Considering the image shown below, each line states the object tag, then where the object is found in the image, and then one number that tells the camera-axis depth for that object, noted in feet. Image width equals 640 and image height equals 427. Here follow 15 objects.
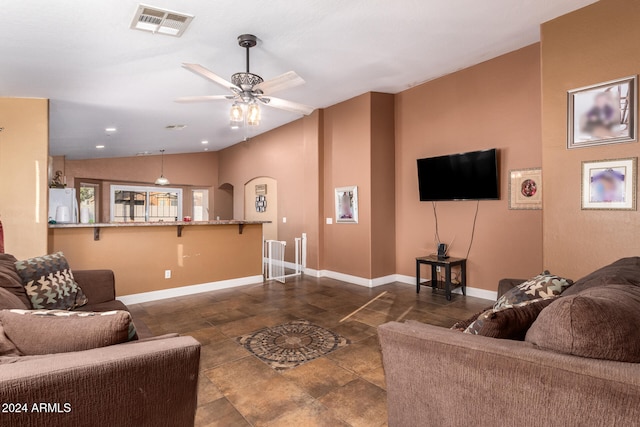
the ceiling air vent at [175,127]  21.41
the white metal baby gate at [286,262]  19.97
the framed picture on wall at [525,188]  12.98
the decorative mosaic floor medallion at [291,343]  8.99
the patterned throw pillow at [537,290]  5.55
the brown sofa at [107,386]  3.01
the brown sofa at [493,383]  2.93
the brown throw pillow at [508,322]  4.04
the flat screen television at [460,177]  14.16
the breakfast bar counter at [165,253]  13.83
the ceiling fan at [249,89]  10.37
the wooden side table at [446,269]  14.48
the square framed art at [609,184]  9.29
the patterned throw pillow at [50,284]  7.41
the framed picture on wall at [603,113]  9.30
